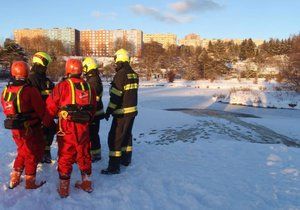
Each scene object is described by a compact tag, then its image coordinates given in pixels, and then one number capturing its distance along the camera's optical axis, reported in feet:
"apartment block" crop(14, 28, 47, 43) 396.47
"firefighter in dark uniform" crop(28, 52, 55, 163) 14.58
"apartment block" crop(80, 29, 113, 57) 389.32
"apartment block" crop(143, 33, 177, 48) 476.14
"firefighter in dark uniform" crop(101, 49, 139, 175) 14.68
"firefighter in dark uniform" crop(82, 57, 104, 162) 15.90
